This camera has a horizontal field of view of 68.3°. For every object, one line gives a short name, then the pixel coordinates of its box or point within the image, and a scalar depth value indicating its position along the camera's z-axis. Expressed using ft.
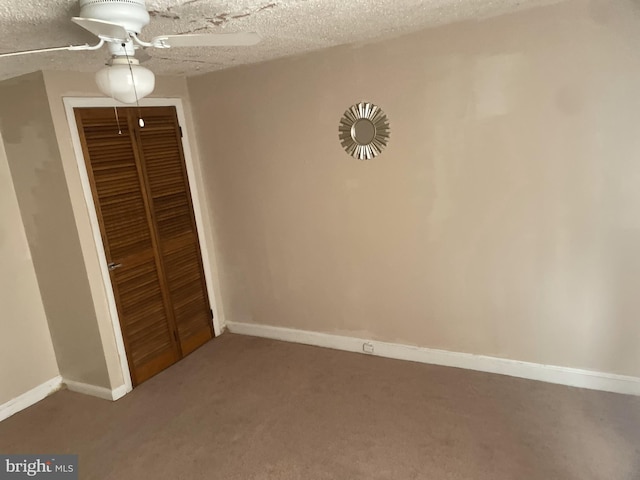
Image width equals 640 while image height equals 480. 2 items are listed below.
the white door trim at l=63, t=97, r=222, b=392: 9.87
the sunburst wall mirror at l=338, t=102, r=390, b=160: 10.35
